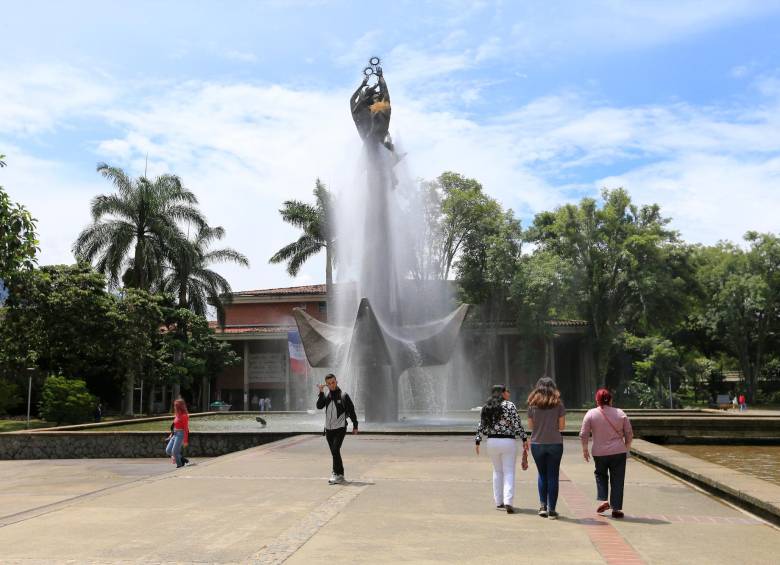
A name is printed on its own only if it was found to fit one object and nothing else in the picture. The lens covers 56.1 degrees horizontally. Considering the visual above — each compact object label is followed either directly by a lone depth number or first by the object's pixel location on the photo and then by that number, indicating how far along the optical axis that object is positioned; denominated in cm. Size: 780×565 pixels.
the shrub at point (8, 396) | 2970
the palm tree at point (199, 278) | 3859
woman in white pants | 709
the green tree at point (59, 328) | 2828
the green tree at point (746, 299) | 4534
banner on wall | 3631
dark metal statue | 2361
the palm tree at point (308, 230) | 4191
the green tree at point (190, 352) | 3606
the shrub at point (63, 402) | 2622
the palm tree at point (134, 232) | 3591
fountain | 2055
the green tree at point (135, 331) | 3023
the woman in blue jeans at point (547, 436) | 681
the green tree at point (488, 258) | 4078
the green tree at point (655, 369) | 3931
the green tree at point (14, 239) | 1279
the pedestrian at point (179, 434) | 1234
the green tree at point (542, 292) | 3841
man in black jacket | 919
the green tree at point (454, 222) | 4131
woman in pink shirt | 693
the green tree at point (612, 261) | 3972
